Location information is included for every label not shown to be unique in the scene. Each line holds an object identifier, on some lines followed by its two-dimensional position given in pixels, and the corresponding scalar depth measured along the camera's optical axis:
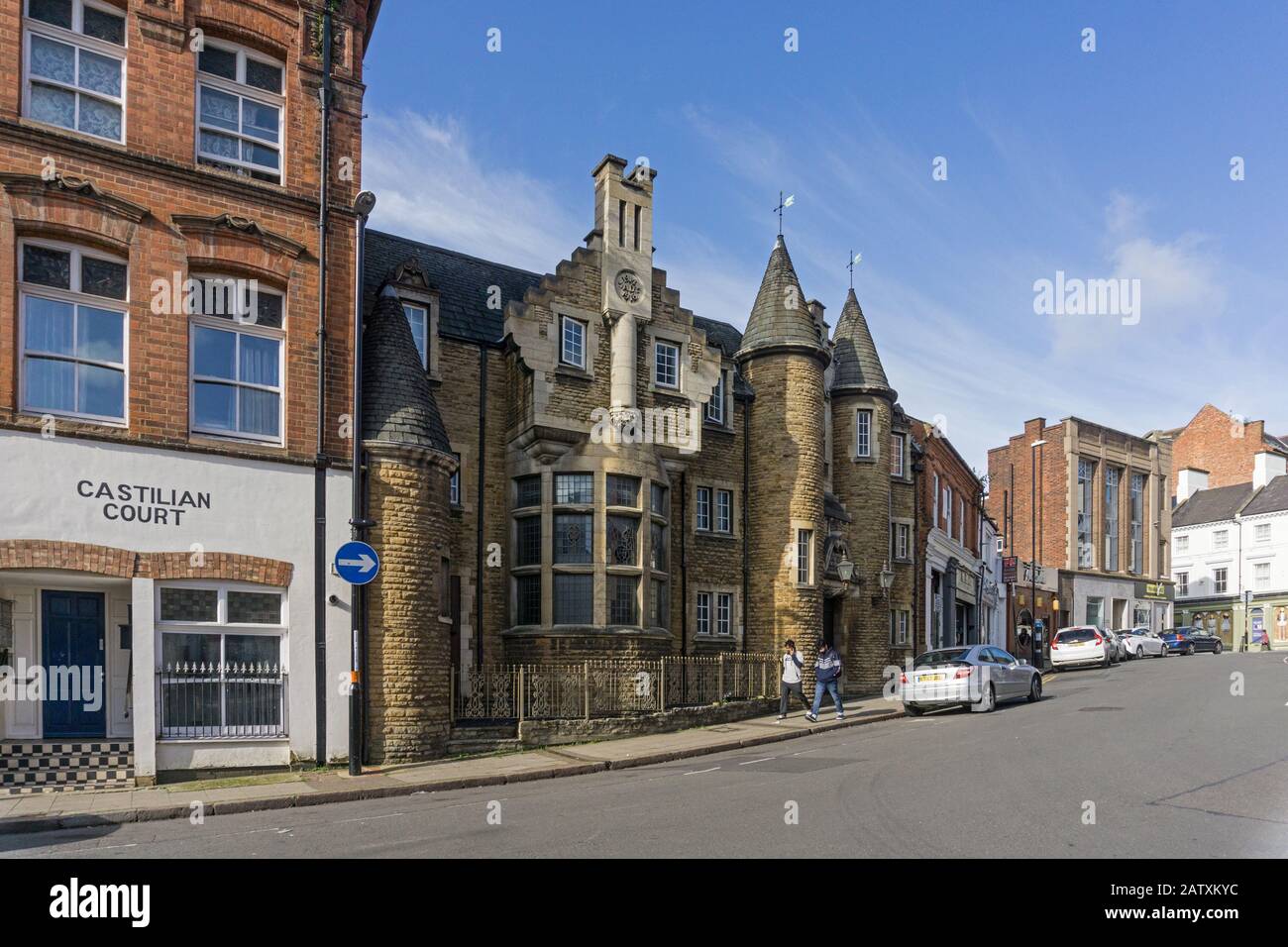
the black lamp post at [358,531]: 14.44
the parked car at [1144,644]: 46.25
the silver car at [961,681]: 21.62
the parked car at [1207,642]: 50.59
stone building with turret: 16.69
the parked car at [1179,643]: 49.06
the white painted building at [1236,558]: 65.00
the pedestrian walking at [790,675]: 21.50
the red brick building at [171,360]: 13.84
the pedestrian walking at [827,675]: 21.27
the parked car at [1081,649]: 38.28
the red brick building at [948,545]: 35.72
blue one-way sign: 14.55
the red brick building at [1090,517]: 59.03
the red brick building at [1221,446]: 72.12
